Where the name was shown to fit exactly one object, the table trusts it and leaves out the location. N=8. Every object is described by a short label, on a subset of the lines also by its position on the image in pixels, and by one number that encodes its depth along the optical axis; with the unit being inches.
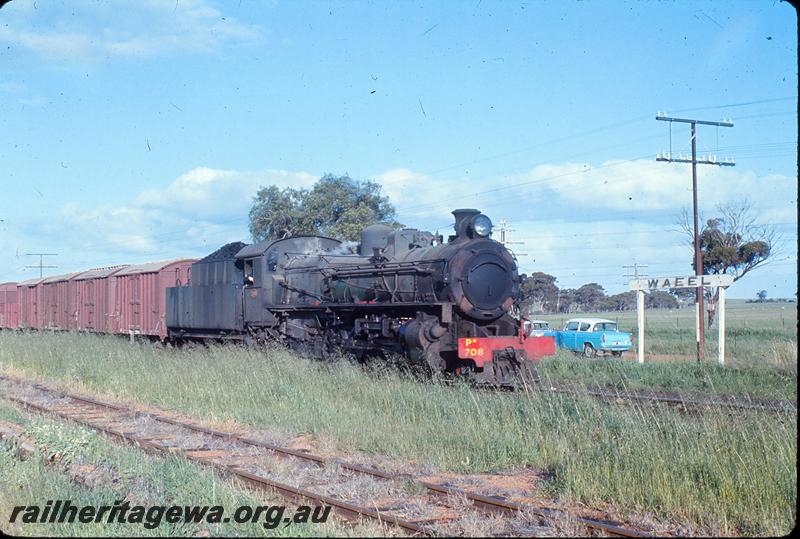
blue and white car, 1168.2
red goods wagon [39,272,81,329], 1414.9
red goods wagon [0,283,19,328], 1745.8
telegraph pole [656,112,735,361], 895.8
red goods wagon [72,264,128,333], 1240.2
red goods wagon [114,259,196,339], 1058.1
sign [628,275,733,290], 777.6
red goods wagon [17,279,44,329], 1577.3
